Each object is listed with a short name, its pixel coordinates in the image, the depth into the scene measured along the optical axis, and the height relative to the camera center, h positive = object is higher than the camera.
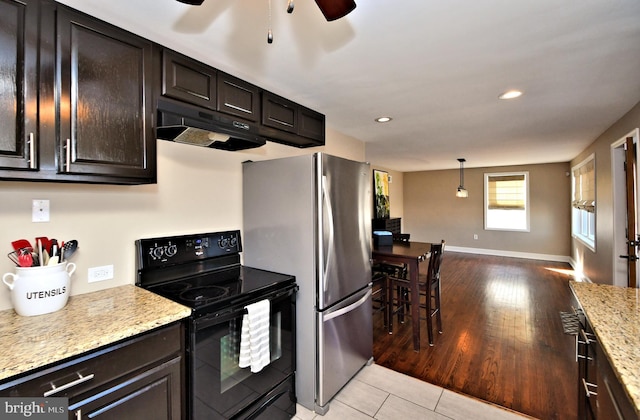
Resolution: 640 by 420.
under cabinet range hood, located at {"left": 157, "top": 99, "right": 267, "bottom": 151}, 1.53 +0.47
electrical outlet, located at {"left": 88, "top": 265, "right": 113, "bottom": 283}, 1.56 -0.34
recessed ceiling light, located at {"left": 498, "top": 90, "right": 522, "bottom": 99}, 2.38 +0.99
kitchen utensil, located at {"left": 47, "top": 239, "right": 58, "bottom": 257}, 1.35 -0.17
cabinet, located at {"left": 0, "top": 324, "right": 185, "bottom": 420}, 0.94 -0.64
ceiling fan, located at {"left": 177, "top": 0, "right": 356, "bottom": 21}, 0.97 +0.72
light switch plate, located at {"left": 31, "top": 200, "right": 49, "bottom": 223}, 1.39 +0.01
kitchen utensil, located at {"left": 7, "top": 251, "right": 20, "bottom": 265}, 1.31 -0.20
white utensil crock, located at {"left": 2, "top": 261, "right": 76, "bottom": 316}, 1.22 -0.34
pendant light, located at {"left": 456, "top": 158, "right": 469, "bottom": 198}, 6.43 +0.77
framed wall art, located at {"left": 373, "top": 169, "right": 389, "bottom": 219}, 6.75 +0.40
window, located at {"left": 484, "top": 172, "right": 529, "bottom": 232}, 7.09 +0.21
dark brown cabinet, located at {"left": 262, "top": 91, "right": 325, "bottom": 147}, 2.31 +0.80
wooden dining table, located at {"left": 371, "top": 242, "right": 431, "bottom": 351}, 2.75 -0.52
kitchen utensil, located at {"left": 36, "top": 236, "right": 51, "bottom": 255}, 1.34 -0.14
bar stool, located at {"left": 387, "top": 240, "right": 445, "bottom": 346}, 2.91 -0.81
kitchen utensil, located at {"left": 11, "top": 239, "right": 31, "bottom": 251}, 1.29 -0.14
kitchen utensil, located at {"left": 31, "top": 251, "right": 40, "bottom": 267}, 1.29 -0.21
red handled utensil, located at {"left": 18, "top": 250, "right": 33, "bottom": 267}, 1.25 -0.20
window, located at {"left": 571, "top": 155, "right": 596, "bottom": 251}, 4.37 +0.12
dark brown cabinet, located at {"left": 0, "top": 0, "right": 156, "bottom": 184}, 1.14 +0.53
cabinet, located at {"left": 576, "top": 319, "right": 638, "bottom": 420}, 0.88 -0.67
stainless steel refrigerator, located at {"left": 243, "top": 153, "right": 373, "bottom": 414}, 1.94 -0.27
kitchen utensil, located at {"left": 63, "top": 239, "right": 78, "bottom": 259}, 1.42 -0.18
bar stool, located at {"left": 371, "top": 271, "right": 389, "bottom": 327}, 3.26 -0.96
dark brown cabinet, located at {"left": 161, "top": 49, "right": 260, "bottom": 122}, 1.68 +0.83
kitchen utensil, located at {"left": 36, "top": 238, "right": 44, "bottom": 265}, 1.29 -0.19
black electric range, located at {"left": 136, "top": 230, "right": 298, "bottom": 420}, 1.39 -0.57
